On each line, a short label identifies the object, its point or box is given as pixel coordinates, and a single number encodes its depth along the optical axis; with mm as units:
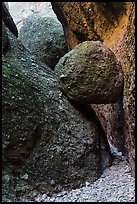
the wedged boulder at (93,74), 2682
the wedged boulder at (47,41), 5289
